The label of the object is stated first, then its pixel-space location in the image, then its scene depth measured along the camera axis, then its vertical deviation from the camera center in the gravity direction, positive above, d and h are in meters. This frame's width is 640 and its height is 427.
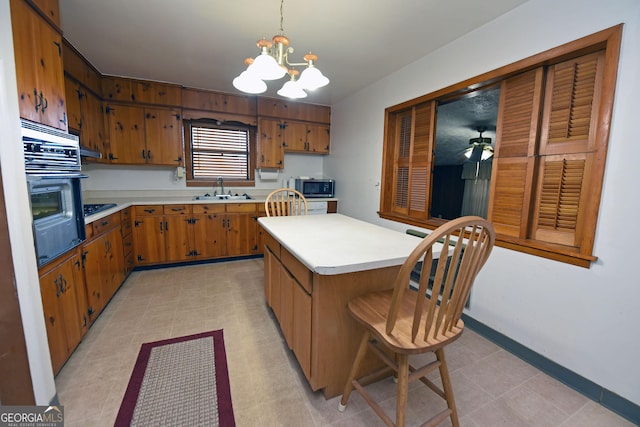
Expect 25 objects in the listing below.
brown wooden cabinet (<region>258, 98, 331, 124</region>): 4.00 +1.12
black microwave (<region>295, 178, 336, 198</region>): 4.11 -0.07
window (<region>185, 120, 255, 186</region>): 3.95 +0.44
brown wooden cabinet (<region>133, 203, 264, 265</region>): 3.29 -0.68
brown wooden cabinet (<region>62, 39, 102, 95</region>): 2.36 +1.07
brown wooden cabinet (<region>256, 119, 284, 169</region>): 4.04 +0.58
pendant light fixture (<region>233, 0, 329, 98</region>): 1.41 +0.62
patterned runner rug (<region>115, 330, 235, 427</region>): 1.33 -1.18
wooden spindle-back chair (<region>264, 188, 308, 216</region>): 2.76 -0.30
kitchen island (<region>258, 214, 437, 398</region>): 1.24 -0.56
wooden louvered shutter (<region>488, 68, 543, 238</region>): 1.82 +0.24
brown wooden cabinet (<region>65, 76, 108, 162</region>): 2.48 +0.65
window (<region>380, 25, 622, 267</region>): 1.50 +0.27
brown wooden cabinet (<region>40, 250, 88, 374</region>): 1.46 -0.78
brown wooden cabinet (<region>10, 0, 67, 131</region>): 1.30 +0.60
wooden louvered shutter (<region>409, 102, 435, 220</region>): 2.65 +0.25
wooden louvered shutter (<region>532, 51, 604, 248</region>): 1.55 +0.24
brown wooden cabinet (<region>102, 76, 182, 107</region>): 3.19 +1.10
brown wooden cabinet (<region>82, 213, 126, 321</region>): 2.02 -0.73
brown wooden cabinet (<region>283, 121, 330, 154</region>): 4.21 +0.72
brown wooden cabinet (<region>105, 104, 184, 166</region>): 3.29 +0.57
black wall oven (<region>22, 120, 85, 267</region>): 1.33 -0.06
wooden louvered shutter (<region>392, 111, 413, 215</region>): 2.96 +0.24
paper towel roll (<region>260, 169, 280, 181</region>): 4.32 +0.11
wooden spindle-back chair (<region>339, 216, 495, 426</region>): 0.97 -0.60
